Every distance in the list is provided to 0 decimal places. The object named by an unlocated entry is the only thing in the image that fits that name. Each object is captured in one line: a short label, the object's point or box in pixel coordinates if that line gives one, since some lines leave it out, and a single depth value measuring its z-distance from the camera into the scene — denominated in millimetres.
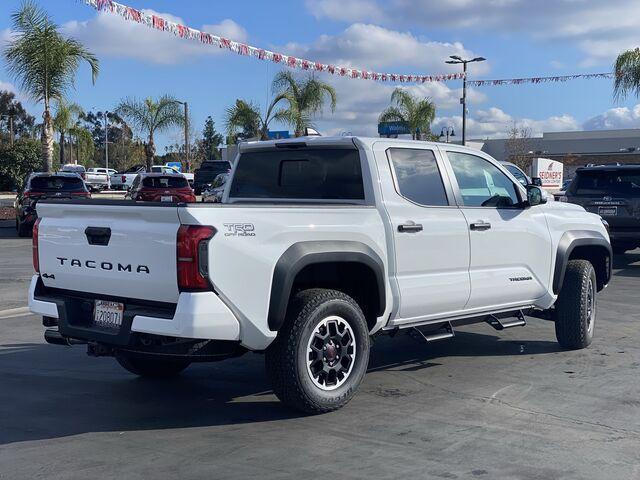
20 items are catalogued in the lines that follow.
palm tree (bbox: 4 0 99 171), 24766
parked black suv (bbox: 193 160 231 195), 39312
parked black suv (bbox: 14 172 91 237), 19750
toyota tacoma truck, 4961
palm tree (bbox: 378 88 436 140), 33656
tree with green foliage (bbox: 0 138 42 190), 43062
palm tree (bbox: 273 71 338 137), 31797
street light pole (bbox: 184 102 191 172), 45500
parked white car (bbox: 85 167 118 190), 49844
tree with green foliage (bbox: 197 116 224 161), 81500
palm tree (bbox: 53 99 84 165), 26859
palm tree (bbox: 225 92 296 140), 33531
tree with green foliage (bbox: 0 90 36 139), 73625
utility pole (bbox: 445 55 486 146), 33625
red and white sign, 32875
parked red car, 23281
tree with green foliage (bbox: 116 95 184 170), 41625
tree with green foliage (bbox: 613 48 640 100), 29266
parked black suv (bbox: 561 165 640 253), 13859
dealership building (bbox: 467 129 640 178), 55281
